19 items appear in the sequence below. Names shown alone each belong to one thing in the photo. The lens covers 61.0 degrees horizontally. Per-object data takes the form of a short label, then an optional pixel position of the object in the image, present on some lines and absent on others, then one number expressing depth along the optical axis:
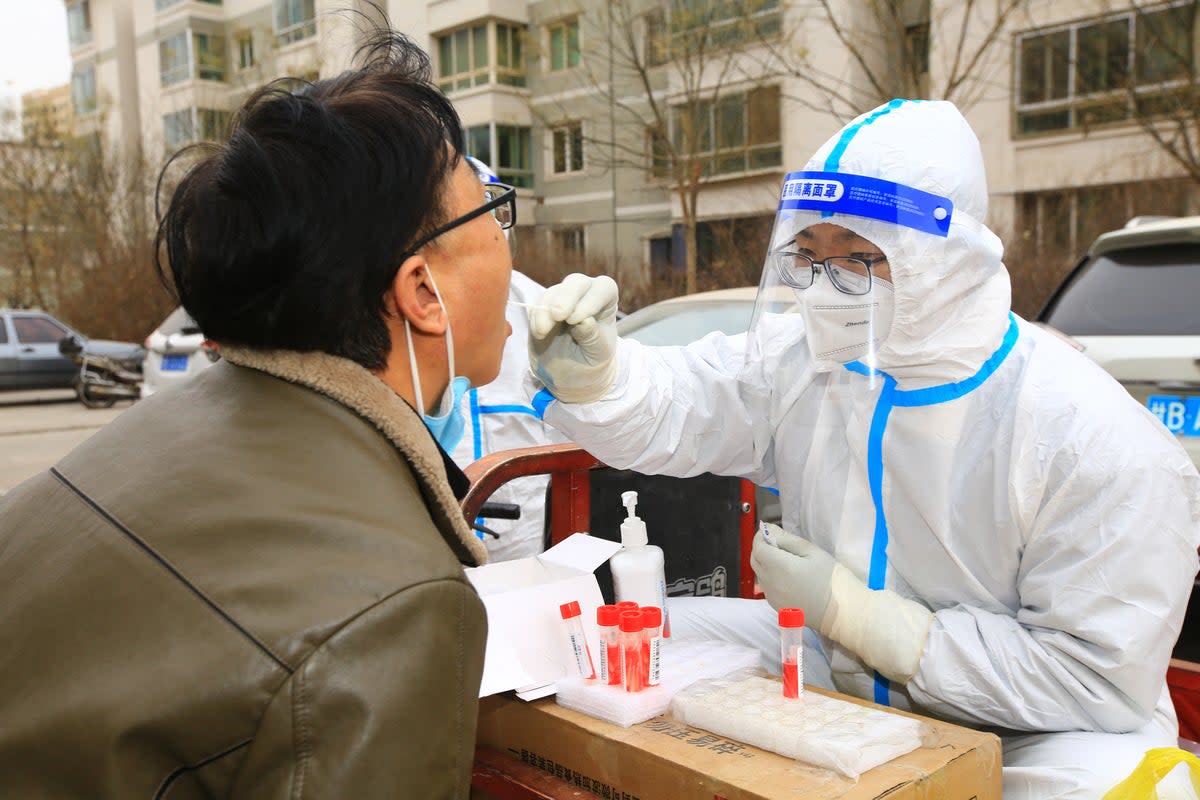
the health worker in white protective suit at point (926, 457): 1.74
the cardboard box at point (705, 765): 1.38
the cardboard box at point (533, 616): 1.74
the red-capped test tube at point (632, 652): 1.68
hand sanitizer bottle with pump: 1.95
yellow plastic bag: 1.50
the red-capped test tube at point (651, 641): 1.70
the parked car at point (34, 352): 15.91
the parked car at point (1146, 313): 3.87
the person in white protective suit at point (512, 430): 3.32
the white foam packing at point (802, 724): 1.43
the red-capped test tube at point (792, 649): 1.66
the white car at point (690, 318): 4.64
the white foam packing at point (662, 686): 1.63
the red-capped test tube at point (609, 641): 1.72
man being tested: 0.86
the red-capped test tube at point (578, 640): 1.77
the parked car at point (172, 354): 8.72
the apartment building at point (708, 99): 13.49
